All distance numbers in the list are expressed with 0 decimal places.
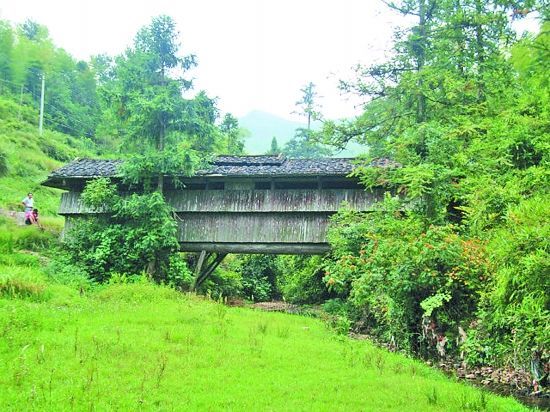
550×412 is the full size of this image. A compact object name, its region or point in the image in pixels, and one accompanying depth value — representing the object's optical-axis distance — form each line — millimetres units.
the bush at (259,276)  25172
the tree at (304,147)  54747
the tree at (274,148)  49653
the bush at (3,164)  28938
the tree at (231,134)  39375
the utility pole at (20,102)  40875
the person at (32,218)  21156
